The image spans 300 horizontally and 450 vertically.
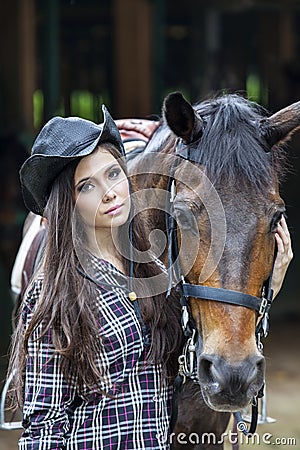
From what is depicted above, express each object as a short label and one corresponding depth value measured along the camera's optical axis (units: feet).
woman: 21.85
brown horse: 21.67
